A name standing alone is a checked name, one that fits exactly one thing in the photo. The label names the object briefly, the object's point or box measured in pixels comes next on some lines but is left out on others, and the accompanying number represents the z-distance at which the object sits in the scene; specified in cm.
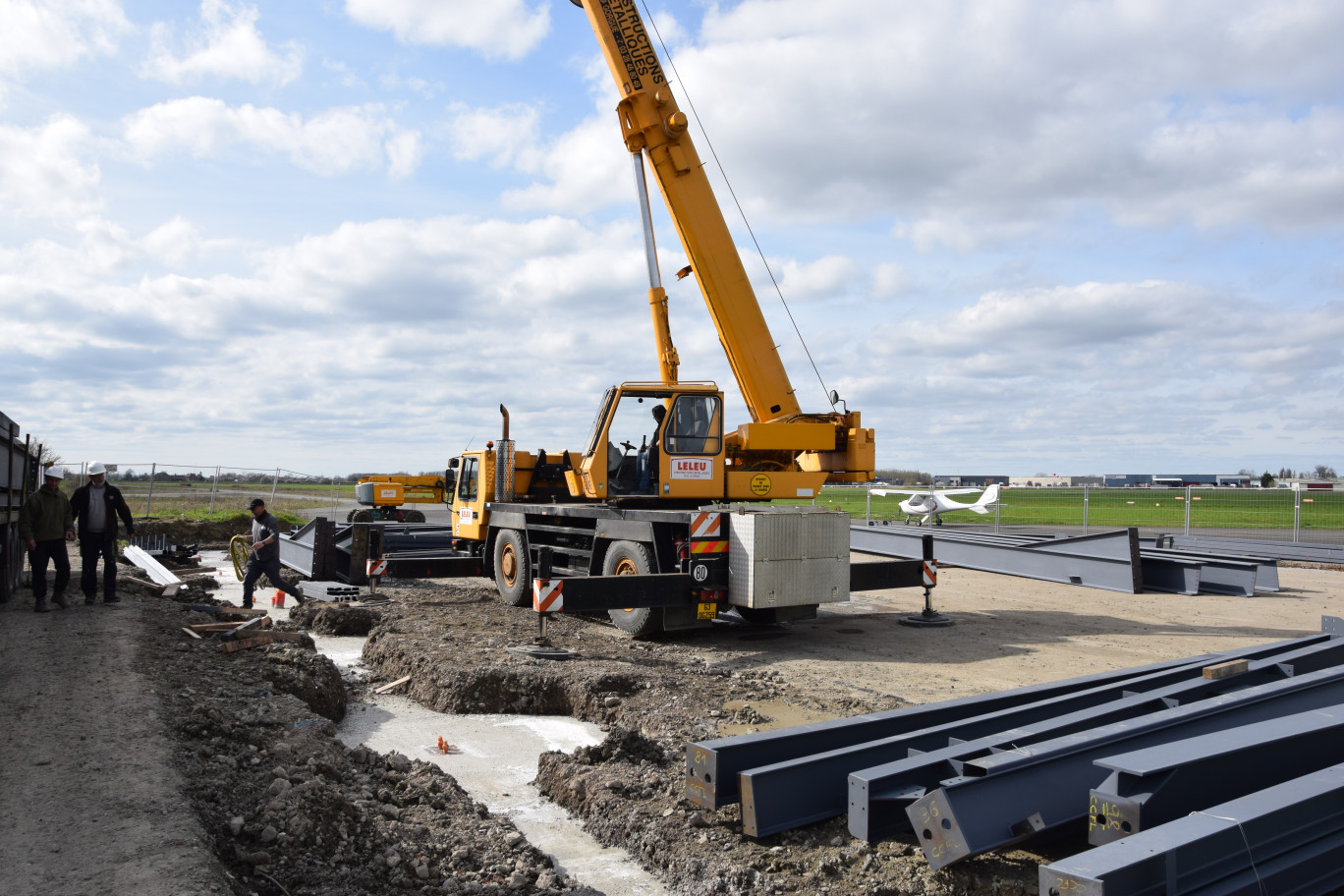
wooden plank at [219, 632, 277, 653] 750
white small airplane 2633
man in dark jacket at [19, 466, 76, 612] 935
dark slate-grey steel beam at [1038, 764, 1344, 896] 271
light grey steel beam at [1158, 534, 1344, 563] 1753
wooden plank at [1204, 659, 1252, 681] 490
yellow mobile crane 856
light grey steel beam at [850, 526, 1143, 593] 1289
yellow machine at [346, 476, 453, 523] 1953
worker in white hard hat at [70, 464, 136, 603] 979
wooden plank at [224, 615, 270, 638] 828
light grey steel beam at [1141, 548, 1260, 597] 1301
